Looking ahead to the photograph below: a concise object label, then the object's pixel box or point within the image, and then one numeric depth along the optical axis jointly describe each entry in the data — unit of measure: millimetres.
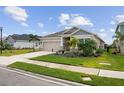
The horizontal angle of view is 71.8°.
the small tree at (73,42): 10520
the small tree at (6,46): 16352
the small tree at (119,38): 10716
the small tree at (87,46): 8425
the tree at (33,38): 16104
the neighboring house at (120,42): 10694
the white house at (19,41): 19707
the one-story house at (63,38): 11769
